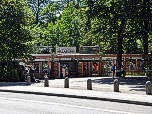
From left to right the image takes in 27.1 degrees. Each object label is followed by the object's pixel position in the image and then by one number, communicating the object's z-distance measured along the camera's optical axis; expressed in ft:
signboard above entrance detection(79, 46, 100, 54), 142.93
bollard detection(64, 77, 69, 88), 72.62
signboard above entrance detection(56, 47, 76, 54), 133.90
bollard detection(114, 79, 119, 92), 61.92
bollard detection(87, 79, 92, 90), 67.00
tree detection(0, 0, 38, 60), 97.50
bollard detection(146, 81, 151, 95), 56.08
